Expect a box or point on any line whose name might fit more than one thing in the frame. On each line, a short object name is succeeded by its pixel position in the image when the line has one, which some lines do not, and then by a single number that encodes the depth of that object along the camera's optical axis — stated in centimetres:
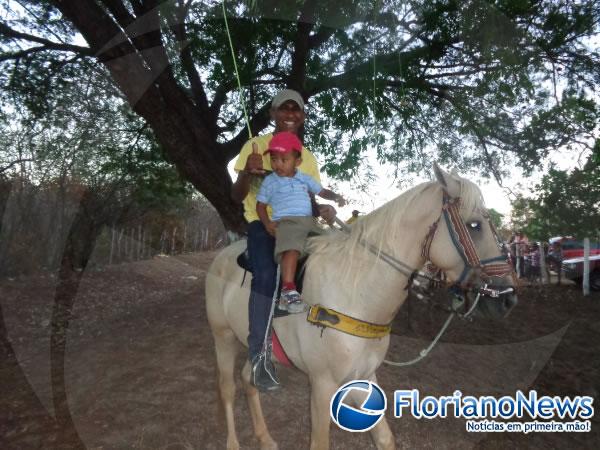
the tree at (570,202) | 687
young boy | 246
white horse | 214
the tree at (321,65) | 546
